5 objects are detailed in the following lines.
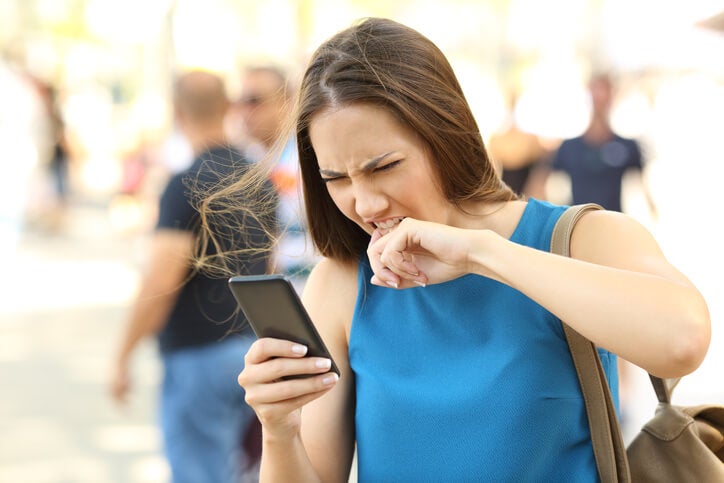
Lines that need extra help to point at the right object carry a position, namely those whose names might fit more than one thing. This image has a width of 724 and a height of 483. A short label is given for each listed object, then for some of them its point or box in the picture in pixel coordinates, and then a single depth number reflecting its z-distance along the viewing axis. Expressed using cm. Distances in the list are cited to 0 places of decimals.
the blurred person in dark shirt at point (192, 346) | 396
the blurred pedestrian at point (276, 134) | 224
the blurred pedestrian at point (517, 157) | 793
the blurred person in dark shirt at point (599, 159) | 728
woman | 167
